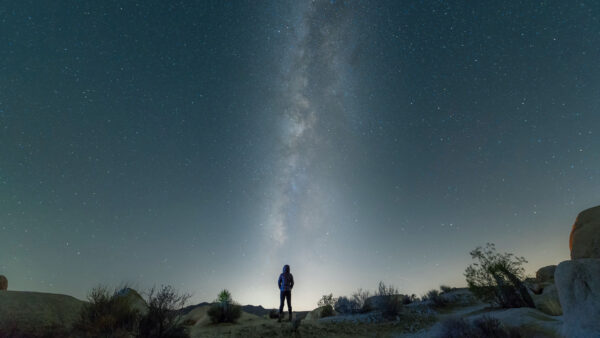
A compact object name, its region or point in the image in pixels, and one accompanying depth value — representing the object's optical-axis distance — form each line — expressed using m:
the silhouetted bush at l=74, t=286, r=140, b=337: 6.71
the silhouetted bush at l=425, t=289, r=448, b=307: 17.47
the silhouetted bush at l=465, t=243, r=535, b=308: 13.24
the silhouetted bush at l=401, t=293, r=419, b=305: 19.62
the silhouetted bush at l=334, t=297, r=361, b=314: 14.20
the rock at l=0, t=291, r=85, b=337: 7.20
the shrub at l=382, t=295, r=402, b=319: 12.57
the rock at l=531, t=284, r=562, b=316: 11.94
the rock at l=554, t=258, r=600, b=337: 6.30
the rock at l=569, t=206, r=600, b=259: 14.08
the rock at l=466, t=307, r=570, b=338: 7.59
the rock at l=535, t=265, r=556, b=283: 25.97
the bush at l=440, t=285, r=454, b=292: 27.17
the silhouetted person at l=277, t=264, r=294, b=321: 10.85
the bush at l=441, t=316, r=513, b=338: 6.93
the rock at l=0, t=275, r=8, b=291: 15.61
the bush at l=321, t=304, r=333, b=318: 17.59
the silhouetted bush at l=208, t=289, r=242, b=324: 14.80
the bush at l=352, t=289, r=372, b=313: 14.19
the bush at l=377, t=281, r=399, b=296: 14.00
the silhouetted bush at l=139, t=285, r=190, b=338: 7.38
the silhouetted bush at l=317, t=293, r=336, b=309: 21.63
